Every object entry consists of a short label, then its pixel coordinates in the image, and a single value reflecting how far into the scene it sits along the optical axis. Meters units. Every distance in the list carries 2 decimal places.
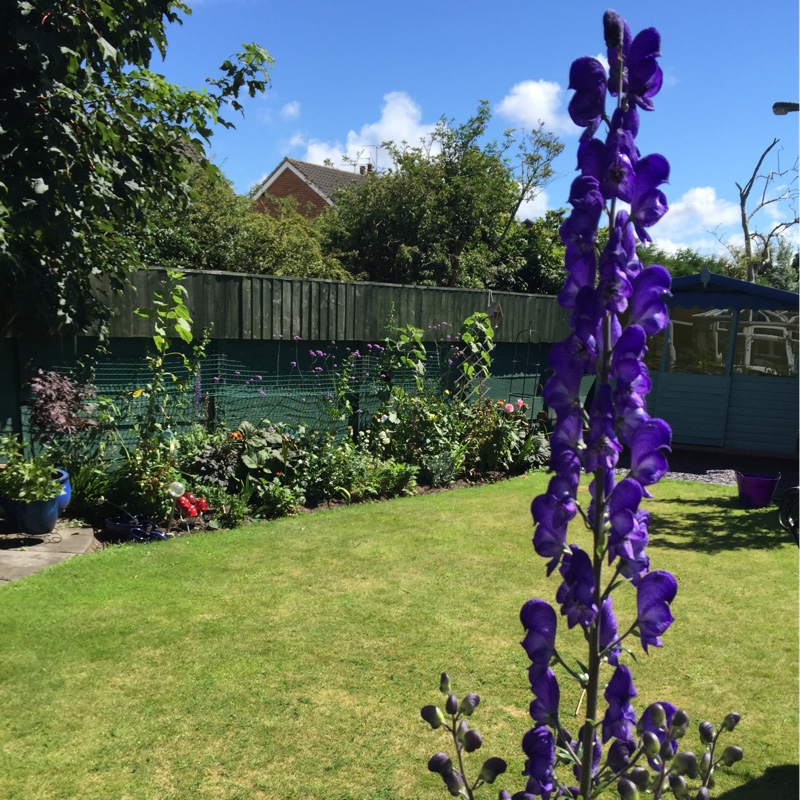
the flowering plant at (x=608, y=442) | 1.45
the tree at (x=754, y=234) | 23.44
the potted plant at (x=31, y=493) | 5.81
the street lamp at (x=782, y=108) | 10.17
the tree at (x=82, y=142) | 4.59
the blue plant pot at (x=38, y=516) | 5.83
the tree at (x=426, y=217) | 18.64
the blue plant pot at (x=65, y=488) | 6.04
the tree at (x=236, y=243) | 14.28
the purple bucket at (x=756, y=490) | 8.62
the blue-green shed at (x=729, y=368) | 11.88
